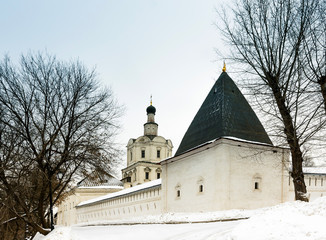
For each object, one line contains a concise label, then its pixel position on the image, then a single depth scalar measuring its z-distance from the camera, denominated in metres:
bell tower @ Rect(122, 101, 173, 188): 58.31
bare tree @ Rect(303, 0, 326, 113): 11.68
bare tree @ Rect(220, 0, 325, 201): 11.81
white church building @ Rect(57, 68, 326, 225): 17.55
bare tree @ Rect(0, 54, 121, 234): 13.36
